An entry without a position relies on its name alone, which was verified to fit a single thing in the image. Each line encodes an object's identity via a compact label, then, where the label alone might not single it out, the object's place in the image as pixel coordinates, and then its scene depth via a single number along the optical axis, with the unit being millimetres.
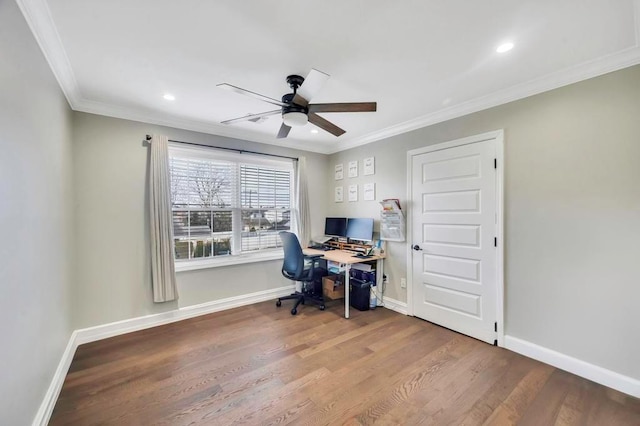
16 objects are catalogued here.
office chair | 3465
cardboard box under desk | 3893
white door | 2695
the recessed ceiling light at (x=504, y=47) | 1805
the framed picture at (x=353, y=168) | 4195
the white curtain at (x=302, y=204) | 4234
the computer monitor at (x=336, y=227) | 4188
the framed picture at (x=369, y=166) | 3912
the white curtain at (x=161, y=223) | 3025
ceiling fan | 1936
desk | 3264
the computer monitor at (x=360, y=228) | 3779
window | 3379
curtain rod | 3310
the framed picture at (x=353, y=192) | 4175
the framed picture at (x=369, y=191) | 3893
